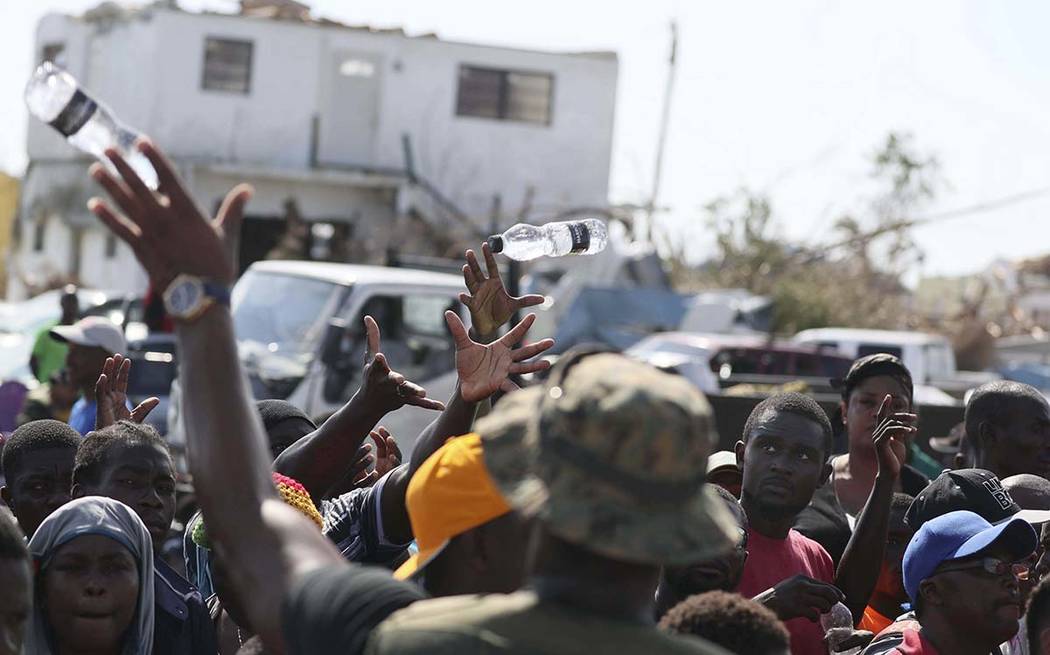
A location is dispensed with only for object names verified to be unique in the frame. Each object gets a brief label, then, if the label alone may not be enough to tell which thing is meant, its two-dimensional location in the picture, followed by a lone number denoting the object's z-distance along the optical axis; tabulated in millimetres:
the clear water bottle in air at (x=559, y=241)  4996
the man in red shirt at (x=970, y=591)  4133
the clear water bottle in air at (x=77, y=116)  3779
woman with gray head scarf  3613
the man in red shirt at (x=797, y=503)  4836
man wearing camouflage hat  2211
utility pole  32781
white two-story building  32625
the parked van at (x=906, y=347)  21609
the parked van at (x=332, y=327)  12438
